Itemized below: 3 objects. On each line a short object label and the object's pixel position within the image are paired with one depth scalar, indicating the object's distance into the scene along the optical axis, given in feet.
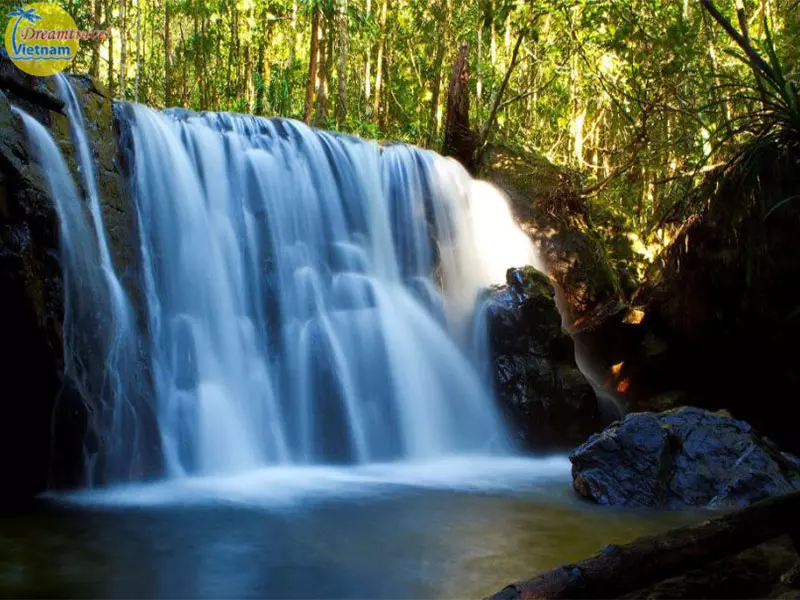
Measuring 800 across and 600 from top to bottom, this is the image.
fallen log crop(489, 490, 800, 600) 7.57
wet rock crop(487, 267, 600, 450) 28.50
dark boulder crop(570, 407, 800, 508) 18.35
